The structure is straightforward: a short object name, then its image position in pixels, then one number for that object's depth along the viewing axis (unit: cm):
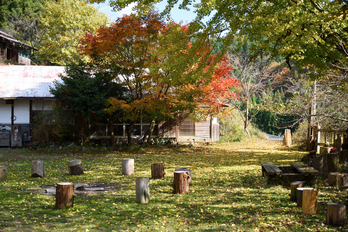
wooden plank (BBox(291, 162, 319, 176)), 789
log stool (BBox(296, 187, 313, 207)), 632
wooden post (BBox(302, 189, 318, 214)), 587
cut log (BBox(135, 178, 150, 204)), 671
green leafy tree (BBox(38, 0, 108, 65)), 3050
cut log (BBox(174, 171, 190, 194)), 756
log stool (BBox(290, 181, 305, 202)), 676
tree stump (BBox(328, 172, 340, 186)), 800
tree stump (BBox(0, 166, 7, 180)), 926
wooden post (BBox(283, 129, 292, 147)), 2006
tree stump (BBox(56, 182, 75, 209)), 625
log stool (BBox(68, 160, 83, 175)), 1013
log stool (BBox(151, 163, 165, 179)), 948
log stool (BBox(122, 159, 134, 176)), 1019
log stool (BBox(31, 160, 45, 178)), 962
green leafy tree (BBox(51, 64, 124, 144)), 1605
